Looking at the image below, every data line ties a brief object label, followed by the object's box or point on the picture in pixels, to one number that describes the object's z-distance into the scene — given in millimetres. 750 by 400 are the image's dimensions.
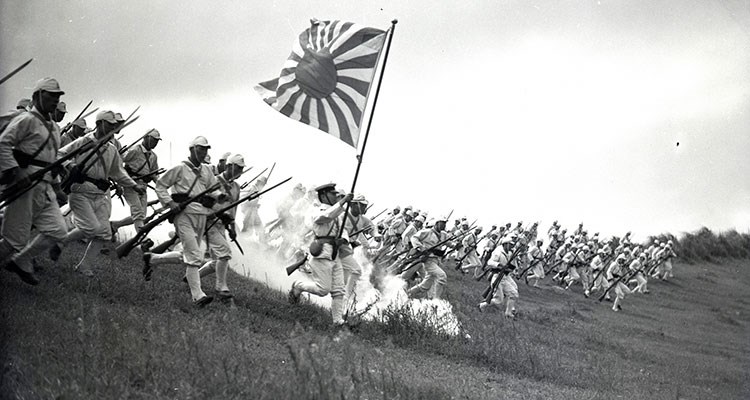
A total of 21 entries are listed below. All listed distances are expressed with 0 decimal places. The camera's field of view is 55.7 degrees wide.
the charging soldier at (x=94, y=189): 9438
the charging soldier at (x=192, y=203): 9375
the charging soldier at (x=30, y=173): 7410
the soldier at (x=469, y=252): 28500
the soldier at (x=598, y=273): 32250
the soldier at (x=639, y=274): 33875
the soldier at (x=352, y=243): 11992
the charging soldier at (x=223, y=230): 10484
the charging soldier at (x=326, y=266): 10695
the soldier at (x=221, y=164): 12227
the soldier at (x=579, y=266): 32125
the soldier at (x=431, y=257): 17594
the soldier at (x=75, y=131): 11492
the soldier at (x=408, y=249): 18594
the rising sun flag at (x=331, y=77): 9961
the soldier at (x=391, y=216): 30016
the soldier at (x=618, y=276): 28438
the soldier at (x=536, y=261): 29969
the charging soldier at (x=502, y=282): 18578
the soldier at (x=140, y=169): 12328
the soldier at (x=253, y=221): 23469
